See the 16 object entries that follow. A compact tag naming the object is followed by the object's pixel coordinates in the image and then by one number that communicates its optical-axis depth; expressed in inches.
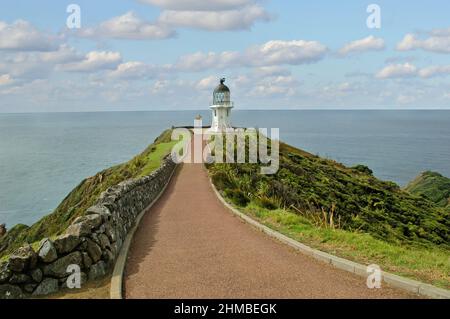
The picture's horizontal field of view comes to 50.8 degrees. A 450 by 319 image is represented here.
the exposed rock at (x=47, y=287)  334.6
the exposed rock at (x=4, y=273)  322.0
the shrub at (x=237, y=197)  711.7
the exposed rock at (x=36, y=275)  335.0
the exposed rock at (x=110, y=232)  411.5
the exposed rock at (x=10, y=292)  319.9
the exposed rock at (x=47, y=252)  339.3
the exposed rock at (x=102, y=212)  417.4
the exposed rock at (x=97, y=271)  364.2
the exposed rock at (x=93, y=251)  369.4
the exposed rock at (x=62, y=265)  342.0
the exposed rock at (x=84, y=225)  366.9
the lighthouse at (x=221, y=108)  2351.1
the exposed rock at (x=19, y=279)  325.8
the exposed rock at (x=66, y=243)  349.1
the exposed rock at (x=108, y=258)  384.8
